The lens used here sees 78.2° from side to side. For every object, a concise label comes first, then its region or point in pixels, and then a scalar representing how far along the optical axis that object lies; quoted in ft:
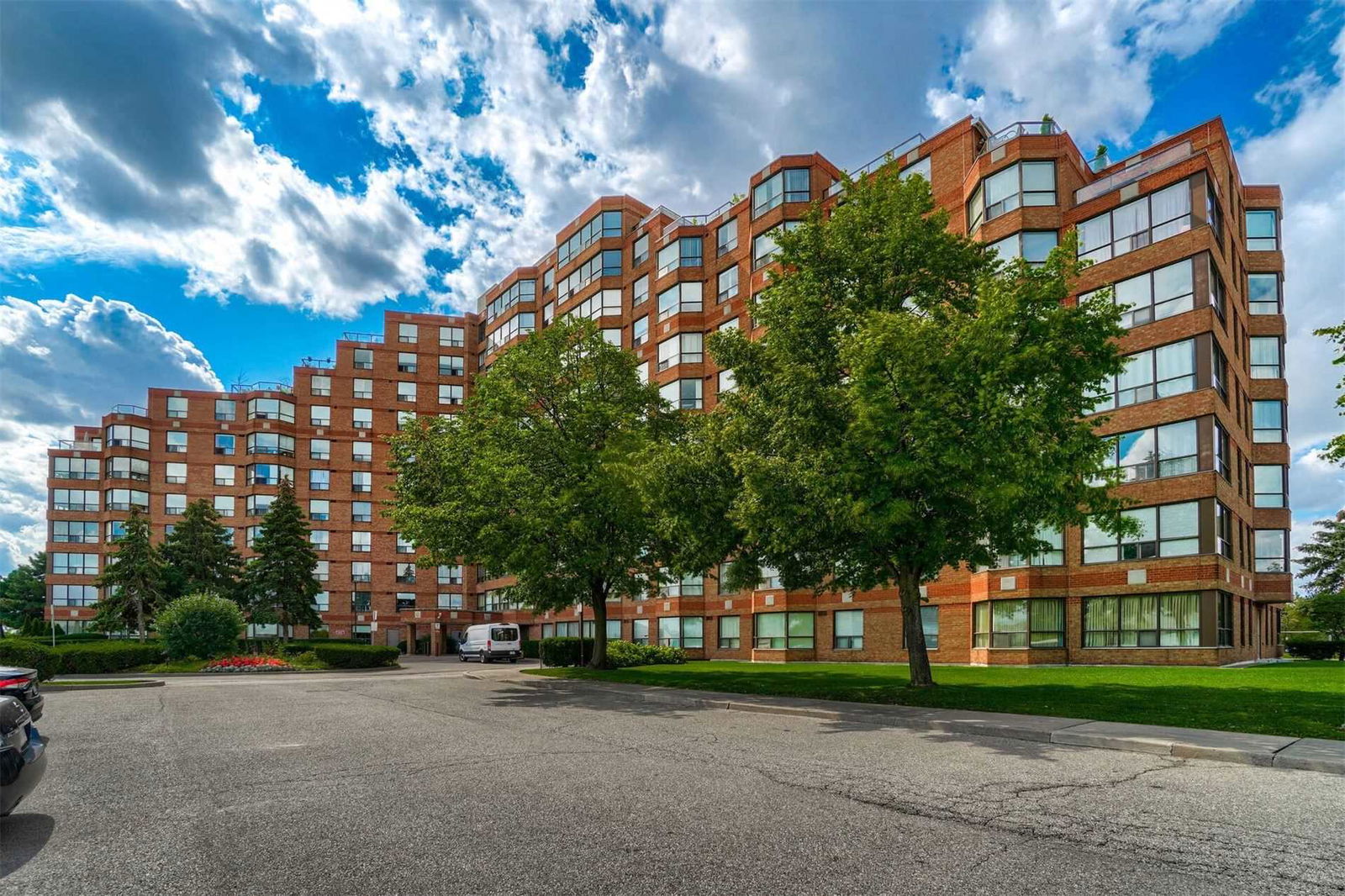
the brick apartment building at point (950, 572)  92.32
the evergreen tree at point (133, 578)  165.17
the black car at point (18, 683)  25.20
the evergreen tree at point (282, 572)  173.99
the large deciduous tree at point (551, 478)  81.35
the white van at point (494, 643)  157.99
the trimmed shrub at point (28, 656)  92.48
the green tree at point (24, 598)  268.62
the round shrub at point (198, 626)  117.50
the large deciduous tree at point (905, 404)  48.65
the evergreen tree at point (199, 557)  178.19
